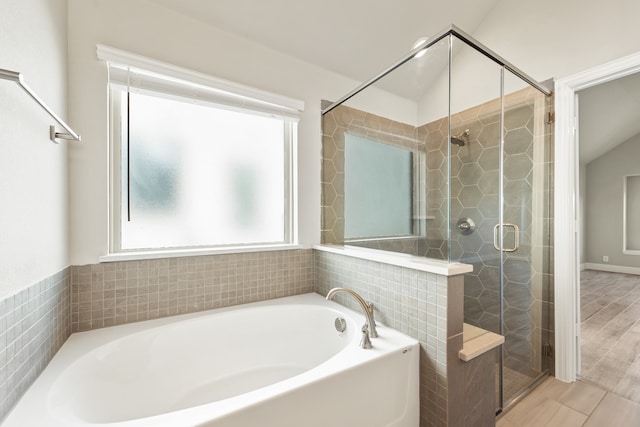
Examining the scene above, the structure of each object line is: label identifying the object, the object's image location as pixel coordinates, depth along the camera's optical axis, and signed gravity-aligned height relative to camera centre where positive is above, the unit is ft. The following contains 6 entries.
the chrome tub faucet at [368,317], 4.22 -1.72
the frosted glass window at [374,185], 7.25 +0.77
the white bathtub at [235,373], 2.86 -2.34
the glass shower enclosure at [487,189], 5.40 +0.53
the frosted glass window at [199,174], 5.13 +0.85
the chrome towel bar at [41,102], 2.17 +1.15
